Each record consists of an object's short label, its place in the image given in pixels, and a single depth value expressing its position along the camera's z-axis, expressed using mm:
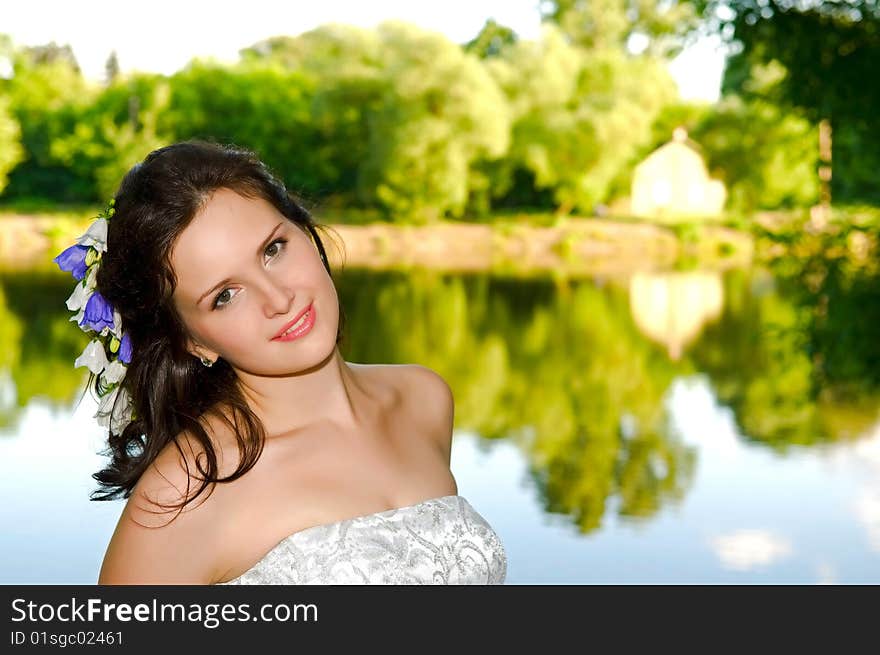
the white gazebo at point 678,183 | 33062
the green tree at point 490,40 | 37969
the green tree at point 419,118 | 27703
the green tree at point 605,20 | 37906
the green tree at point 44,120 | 30984
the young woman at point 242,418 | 1388
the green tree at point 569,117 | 30500
